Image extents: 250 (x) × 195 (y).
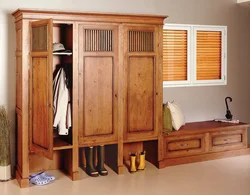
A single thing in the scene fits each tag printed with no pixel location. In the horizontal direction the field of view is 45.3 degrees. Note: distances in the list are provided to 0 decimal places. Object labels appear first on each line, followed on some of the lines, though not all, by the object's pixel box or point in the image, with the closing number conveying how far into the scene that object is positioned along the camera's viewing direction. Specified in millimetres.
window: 4298
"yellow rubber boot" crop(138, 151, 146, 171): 3781
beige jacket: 3420
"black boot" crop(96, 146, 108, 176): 3647
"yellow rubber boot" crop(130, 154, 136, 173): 3728
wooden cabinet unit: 3278
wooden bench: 3907
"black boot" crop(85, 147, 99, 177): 3612
